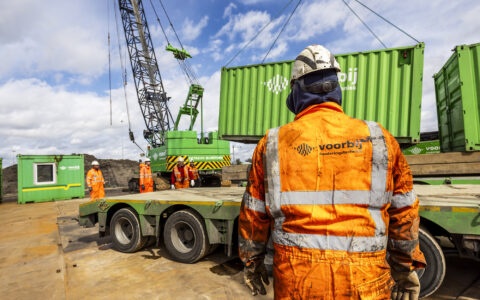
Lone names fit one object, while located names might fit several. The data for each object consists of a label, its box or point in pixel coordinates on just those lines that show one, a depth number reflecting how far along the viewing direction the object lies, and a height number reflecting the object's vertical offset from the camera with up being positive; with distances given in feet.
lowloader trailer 8.42 -2.45
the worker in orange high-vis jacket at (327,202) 3.94 -0.60
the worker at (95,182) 27.78 -1.10
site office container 42.75 -0.83
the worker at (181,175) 29.55 -0.76
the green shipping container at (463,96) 14.65 +3.52
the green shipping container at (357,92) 16.95 +4.83
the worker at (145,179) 30.78 -1.12
